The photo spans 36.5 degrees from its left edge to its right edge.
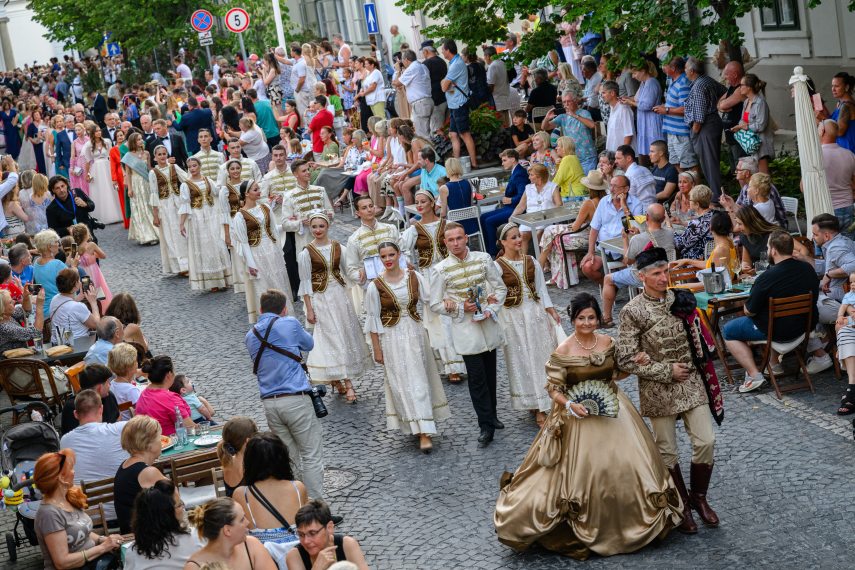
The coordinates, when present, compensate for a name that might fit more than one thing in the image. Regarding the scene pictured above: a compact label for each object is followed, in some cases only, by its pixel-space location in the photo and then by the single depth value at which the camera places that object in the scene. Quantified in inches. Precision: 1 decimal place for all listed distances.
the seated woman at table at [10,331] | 493.4
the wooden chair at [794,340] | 423.8
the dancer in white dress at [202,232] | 674.2
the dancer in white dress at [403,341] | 426.6
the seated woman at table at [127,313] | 481.5
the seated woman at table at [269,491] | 297.1
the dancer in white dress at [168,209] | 702.5
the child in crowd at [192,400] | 406.6
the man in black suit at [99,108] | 1375.5
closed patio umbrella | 489.1
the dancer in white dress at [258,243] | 576.7
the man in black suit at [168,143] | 824.3
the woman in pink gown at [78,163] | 938.7
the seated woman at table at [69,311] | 503.5
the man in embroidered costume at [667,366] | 327.0
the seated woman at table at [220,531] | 264.1
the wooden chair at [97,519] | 339.0
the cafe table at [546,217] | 603.5
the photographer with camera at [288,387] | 379.9
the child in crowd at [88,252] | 598.2
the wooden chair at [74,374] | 471.9
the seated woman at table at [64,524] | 320.2
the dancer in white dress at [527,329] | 423.8
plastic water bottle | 378.9
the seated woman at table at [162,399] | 387.2
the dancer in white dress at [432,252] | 491.8
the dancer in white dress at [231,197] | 625.6
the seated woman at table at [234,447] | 328.5
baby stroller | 368.5
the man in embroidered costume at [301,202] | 580.1
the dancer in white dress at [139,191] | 789.8
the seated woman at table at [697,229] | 516.7
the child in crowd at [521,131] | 751.1
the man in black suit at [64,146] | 947.9
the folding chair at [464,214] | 621.6
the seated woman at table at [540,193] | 623.5
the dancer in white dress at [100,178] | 938.7
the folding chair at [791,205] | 541.4
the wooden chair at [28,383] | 477.1
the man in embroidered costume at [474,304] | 415.8
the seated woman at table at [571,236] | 587.8
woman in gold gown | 320.8
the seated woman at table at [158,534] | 285.0
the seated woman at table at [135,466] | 324.5
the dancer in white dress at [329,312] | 483.2
